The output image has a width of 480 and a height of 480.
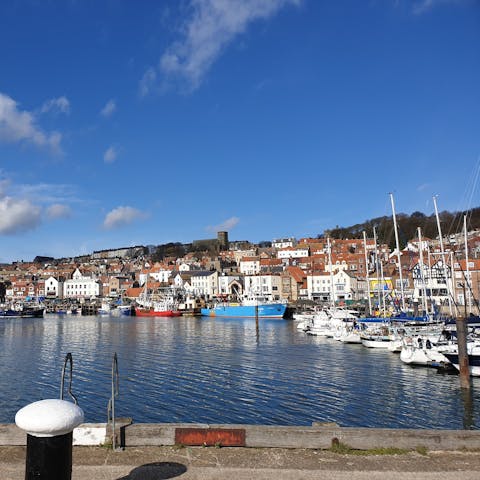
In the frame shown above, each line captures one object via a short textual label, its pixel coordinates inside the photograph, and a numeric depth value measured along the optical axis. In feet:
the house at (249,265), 492.95
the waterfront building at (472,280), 253.44
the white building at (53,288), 531.50
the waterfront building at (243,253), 611.22
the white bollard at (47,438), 16.71
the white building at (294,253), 549.54
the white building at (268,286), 395.96
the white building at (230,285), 432.62
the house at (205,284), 444.55
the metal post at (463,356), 75.97
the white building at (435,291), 231.83
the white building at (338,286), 353.51
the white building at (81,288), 522.88
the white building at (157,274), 524.52
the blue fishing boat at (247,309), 299.38
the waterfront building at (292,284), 392.06
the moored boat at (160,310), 350.37
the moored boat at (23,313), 370.12
